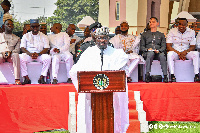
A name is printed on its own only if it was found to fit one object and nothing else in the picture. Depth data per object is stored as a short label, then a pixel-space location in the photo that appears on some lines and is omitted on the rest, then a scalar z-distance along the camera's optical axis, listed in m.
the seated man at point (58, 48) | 7.99
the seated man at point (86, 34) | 9.28
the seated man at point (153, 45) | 8.09
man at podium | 4.73
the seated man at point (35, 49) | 7.91
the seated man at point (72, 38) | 9.46
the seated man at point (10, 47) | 7.70
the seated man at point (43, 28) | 9.18
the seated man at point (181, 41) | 8.25
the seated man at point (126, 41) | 8.59
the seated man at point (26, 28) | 9.07
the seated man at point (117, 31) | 9.16
